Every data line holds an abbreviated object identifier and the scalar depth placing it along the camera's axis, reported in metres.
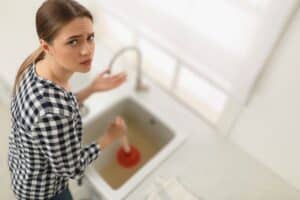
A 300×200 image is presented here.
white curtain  0.88
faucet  1.25
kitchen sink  1.38
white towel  1.12
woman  0.62
